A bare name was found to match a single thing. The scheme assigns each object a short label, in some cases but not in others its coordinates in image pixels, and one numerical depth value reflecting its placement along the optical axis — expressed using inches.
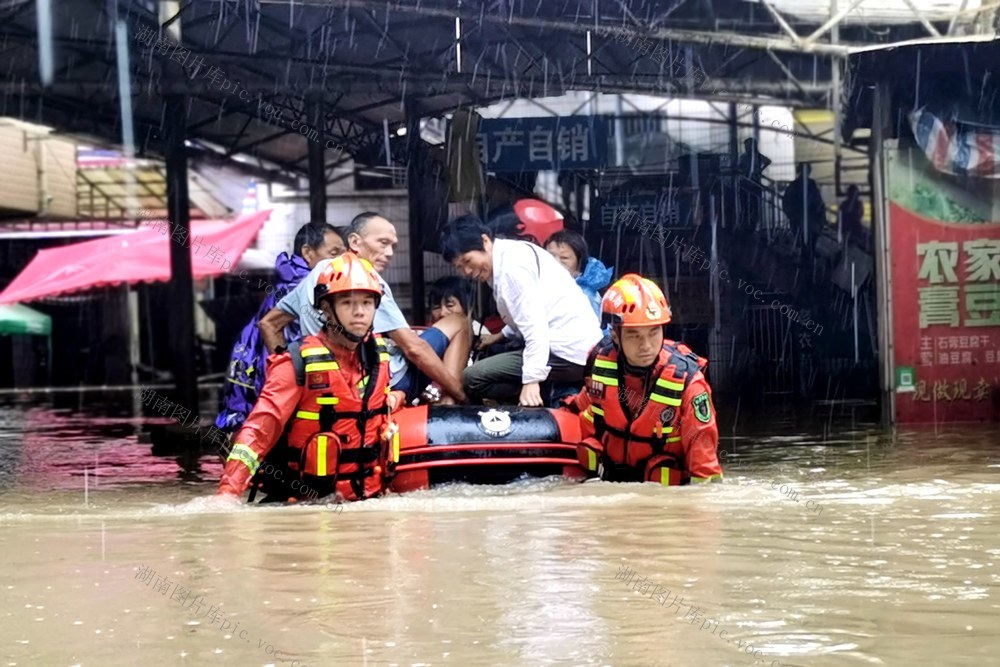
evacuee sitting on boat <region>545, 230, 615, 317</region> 370.9
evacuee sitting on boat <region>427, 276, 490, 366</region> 341.7
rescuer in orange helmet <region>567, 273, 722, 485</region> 270.7
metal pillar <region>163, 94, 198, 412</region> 631.2
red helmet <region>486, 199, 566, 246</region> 499.2
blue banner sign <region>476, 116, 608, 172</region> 593.6
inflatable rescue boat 297.1
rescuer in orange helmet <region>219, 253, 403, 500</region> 259.4
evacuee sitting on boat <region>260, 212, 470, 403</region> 308.3
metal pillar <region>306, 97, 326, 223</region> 701.3
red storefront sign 486.0
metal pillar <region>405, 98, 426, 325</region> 647.8
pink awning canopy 914.7
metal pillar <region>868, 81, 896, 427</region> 494.0
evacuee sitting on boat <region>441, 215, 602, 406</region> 309.6
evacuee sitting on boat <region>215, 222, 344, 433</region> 335.6
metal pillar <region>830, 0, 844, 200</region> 494.6
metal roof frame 504.4
